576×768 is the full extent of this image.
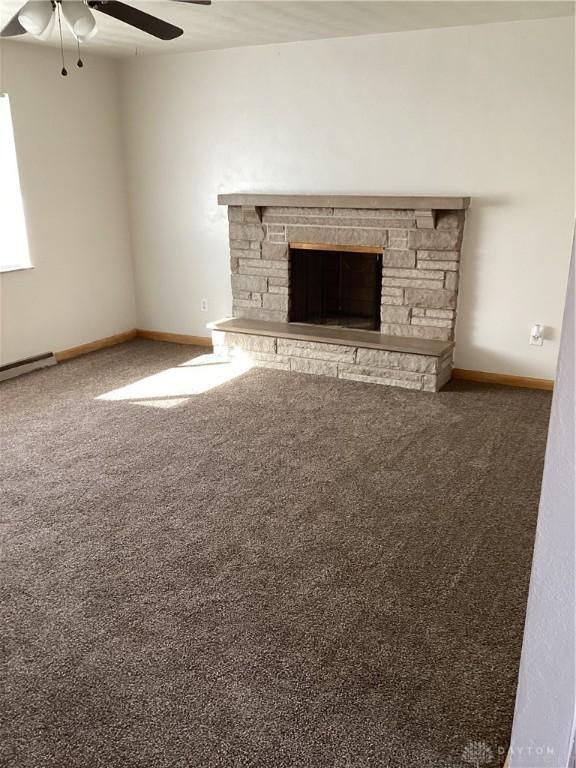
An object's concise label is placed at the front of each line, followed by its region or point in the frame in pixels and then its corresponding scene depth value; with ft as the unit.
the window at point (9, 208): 14.84
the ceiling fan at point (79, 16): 8.11
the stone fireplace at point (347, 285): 14.32
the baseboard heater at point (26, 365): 15.47
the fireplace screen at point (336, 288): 16.25
